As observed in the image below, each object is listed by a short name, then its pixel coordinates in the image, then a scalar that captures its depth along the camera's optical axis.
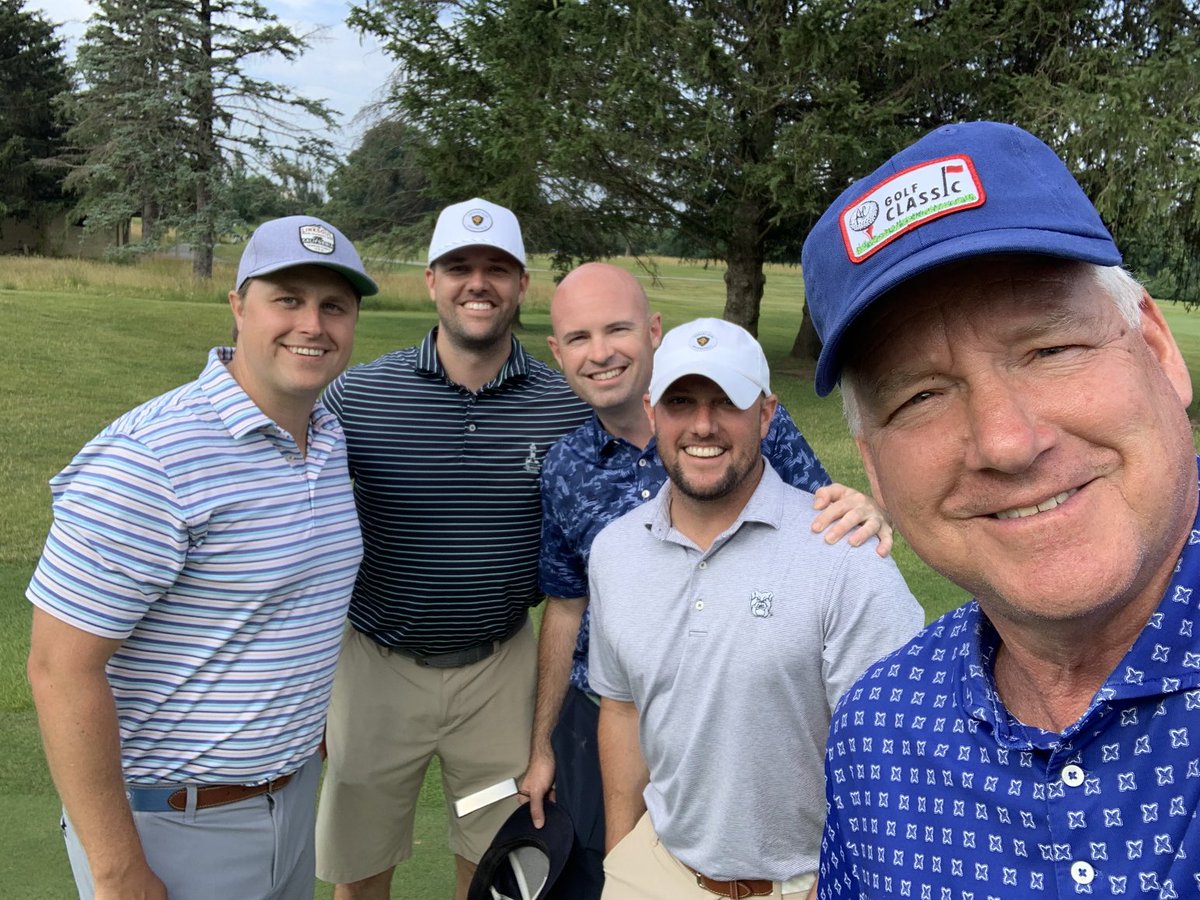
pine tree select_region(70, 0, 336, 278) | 33.56
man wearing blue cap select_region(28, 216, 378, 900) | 2.20
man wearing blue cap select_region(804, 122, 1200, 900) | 1.06
